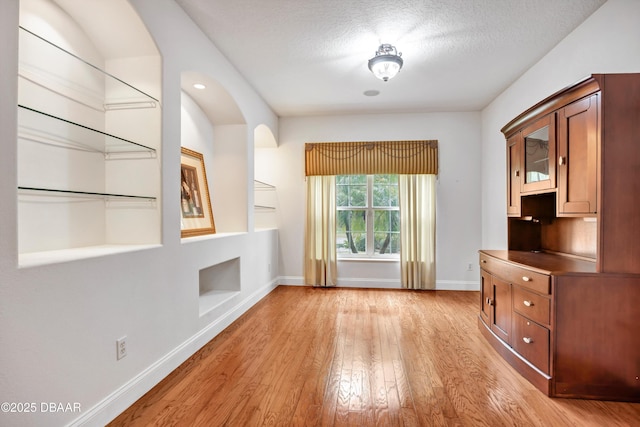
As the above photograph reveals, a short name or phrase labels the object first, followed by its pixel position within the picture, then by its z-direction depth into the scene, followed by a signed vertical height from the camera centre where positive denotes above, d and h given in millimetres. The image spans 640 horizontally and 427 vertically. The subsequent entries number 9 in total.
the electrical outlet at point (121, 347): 1867 -804
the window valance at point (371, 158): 4895 +862
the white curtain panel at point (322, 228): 5074 -249
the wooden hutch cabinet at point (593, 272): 1964 -384
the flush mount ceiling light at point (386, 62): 2939 +1410
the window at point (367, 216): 5160 -55
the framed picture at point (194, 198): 3205 +155
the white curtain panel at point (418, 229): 4879 -251
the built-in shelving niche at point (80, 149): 1751 +407
